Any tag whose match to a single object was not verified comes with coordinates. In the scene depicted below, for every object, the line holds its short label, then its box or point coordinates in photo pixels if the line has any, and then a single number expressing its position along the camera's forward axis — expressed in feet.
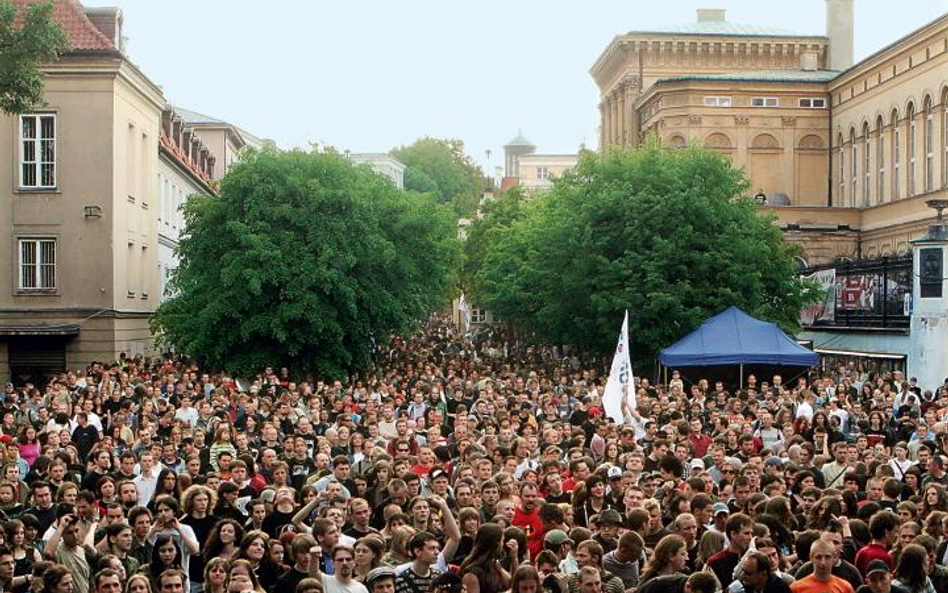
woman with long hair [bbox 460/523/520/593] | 35.29
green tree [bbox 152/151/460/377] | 137.39
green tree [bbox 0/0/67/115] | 106.93
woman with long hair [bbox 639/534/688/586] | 34.81
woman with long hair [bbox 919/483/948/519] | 44.96
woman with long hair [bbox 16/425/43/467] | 64.95
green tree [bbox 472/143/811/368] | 140.15
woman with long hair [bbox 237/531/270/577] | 37.50
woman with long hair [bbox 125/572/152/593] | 33.45
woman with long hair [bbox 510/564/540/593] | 33.14
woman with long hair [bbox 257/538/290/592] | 38.50
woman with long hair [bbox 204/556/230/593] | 35.42
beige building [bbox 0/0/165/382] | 146.72
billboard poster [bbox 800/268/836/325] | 153.48
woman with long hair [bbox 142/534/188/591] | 39.43
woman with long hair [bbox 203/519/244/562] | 40.09
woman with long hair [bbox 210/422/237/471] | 60.39
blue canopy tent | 113.80
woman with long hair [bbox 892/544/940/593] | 34.47
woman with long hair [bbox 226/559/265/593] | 34.01
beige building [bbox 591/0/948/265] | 204.74
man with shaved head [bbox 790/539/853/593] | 33.73
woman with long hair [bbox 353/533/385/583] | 36.88
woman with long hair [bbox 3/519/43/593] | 38.93
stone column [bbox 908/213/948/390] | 113.39
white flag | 78.79
